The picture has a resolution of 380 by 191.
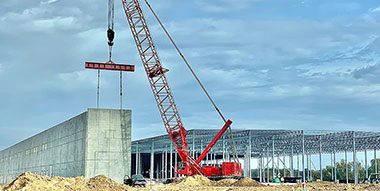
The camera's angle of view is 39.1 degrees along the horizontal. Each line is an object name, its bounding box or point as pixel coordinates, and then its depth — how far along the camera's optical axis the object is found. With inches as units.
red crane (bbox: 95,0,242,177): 2253.9
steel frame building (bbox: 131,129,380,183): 2669.8
